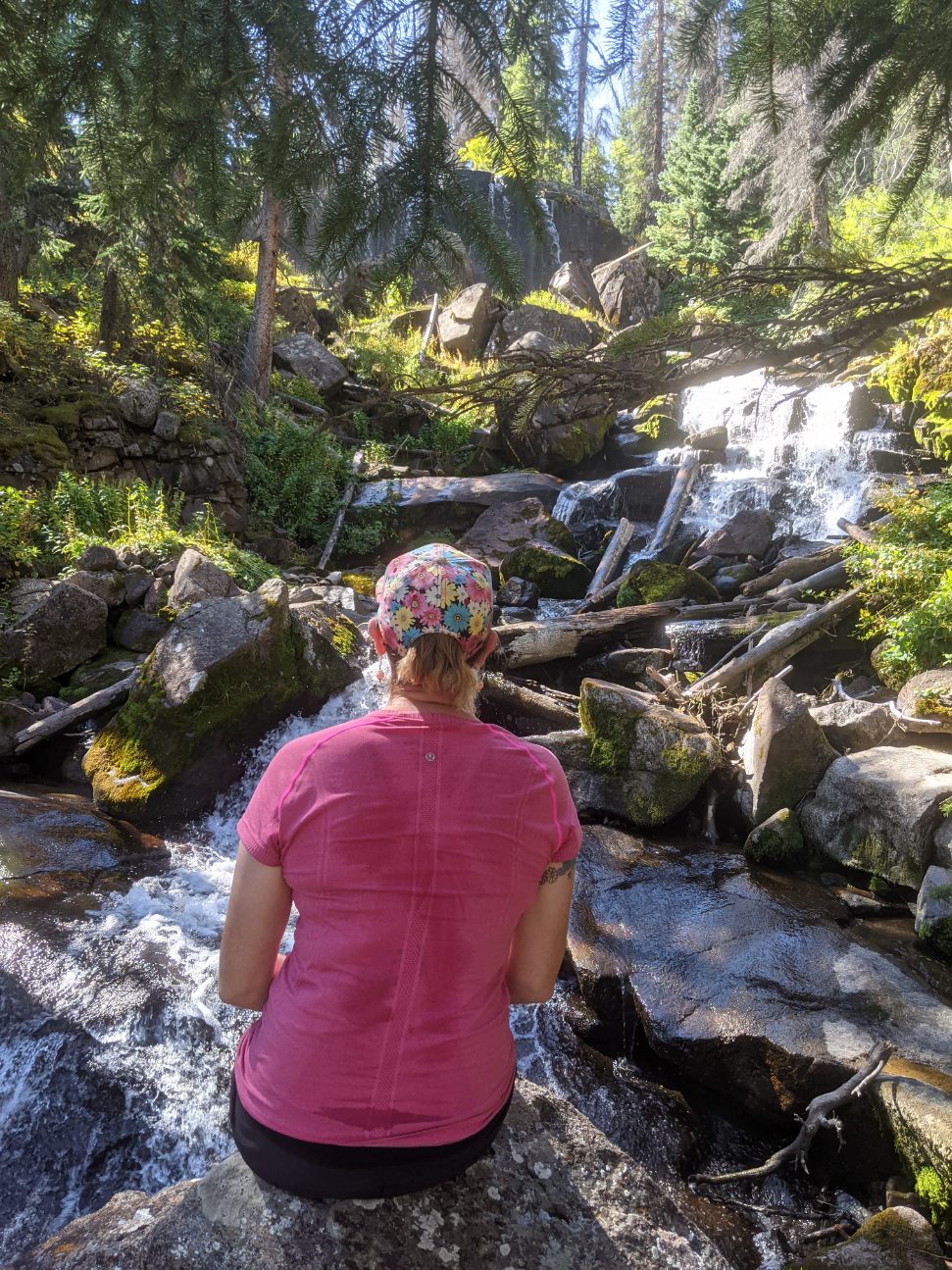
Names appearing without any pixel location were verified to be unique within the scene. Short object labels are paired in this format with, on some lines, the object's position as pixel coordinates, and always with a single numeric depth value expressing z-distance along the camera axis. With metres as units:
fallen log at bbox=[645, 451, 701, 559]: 12.77
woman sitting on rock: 1.46
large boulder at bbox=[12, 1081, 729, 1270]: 1.51
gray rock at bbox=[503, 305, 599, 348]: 23.25
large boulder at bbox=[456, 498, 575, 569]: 12.88
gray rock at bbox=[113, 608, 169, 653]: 7.83
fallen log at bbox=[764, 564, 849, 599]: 8.84
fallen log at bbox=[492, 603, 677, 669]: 8.66
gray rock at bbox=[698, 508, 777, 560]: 11.52
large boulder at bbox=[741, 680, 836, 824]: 6.03
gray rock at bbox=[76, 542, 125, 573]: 7.83
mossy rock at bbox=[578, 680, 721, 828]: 6.29
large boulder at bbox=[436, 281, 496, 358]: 21.95
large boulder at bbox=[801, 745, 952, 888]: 5.09
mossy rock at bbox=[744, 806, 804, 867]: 5.73
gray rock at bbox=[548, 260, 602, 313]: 28.28
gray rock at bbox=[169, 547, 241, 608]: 7.89
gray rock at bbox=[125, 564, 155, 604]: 8.10
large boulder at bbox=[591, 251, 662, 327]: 28.33
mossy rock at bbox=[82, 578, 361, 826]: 6.20
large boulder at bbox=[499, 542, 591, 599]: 11.63
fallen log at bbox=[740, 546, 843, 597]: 9.84
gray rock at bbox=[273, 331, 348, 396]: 17.84
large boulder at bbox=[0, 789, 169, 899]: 5.03
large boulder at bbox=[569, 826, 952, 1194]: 3.50
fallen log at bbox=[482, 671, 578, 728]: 7.65
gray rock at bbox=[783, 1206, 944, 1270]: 2.63
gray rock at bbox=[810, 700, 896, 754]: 6.39
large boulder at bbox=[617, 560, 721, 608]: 9.93
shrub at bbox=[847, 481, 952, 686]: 6.49
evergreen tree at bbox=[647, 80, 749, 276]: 25.53
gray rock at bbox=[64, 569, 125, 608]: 7.59
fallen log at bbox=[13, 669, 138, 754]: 6.56
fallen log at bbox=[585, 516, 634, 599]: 11.84
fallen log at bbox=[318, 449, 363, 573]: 12.39
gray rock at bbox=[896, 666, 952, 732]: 5.96
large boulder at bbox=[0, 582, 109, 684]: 7.11
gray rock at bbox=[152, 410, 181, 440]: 10.89
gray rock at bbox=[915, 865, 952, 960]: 4.53
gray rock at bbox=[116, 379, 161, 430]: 10.59
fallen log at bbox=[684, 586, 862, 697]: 7.60
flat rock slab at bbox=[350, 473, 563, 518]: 14.09
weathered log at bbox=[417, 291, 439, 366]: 21.26
